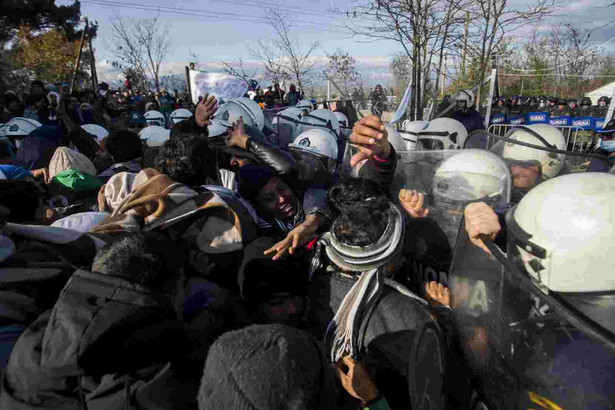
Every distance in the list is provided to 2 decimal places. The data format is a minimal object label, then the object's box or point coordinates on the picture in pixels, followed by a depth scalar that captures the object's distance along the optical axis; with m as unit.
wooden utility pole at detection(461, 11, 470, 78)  8.35
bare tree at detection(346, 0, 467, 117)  6.98
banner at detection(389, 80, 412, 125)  4.56
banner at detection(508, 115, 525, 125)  12.77
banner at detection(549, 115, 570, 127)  11.09
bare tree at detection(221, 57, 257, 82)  15.31
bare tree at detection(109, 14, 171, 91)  28.05
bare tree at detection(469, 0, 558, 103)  8.14
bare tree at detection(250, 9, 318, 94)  15.59
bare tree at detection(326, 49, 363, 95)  23.98
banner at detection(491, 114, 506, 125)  12.08
